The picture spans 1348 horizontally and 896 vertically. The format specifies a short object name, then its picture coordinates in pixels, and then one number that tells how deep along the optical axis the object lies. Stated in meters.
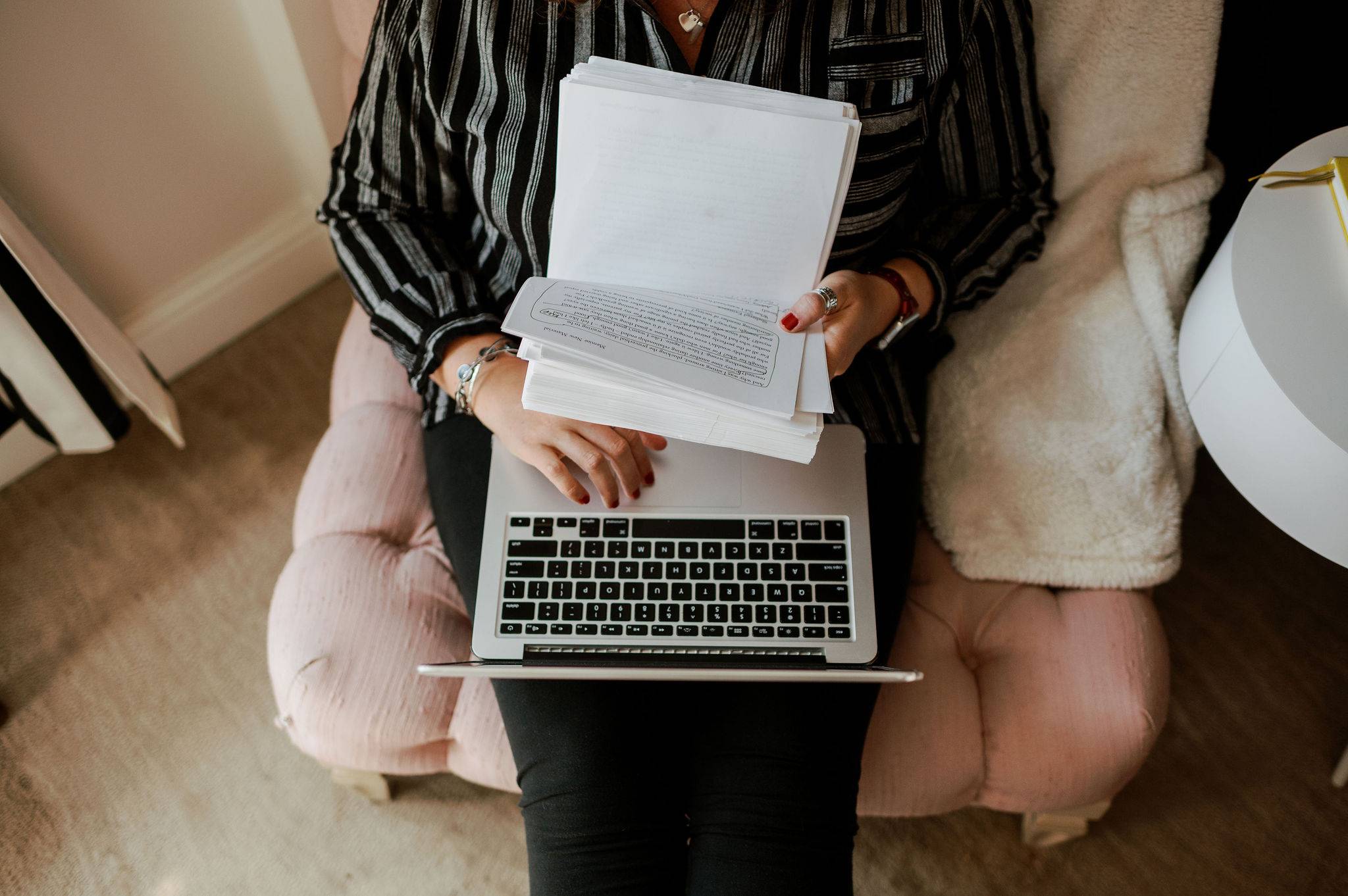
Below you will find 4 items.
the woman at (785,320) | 0.77
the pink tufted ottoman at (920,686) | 0.87
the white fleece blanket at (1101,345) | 0.89
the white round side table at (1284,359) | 0.69
